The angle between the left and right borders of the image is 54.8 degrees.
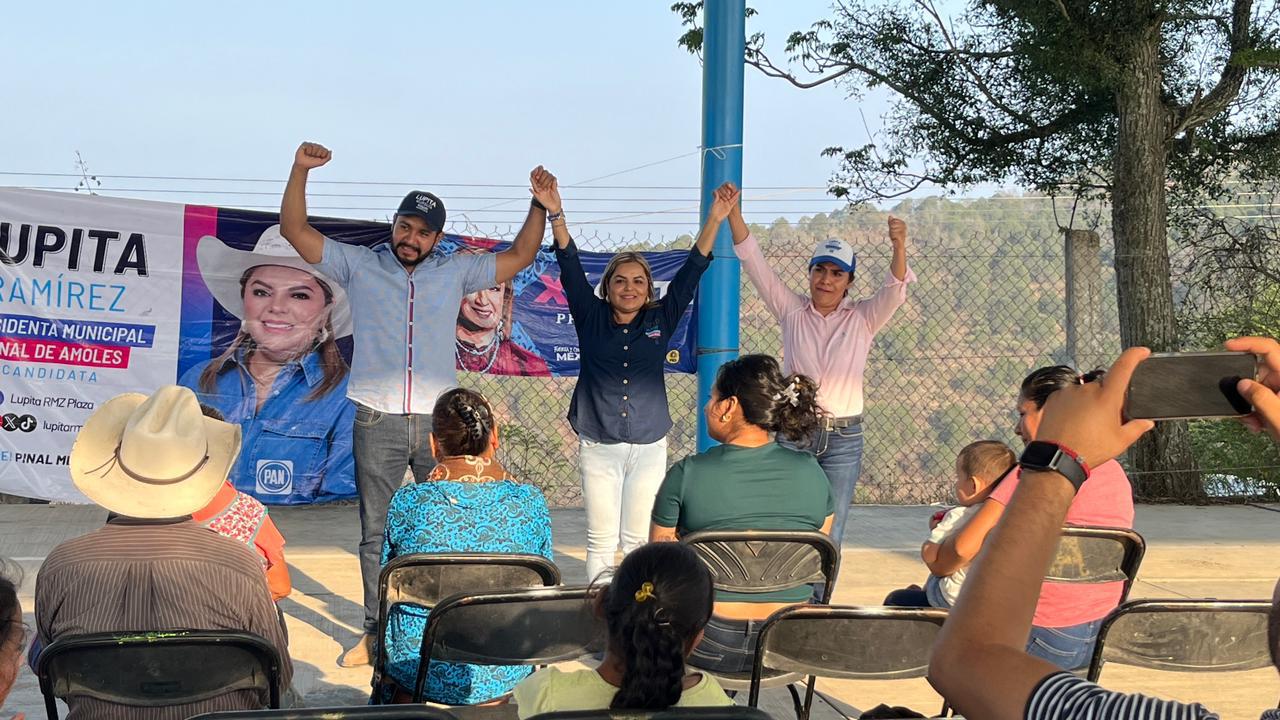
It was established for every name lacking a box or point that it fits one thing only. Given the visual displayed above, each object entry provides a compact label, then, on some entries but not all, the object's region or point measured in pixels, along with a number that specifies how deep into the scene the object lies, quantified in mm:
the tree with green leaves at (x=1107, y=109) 9180
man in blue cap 5316
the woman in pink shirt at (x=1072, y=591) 3629
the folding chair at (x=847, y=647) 3182
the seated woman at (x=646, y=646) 2373
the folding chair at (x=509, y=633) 3090
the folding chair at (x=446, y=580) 3346
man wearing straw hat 2789
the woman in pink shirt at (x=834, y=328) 5676
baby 4078
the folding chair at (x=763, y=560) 3504
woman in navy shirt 5367
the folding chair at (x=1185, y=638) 3219
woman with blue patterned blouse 3715
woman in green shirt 3629
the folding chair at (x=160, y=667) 2506
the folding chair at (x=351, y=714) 2004
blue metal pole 6699
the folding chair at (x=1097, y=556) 3578
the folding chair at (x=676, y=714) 2064
